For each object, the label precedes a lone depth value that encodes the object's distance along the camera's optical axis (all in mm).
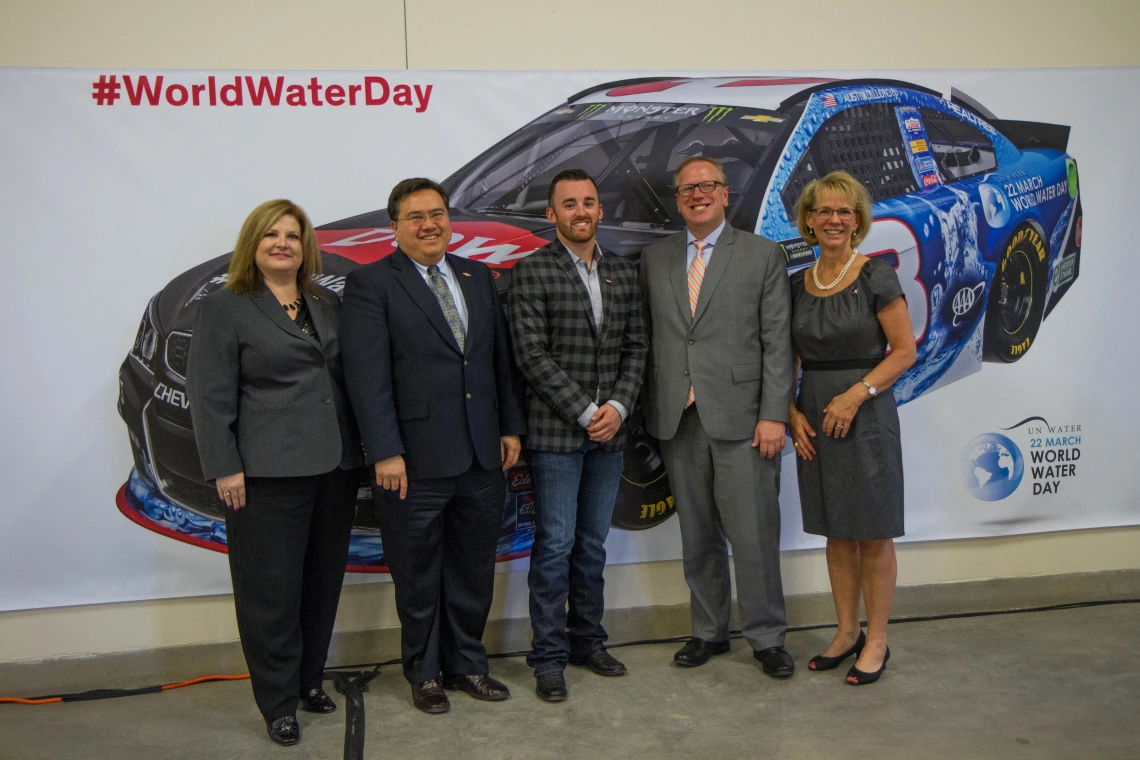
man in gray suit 2797
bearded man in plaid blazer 2697
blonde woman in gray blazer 2398
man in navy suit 2521
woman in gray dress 2705
